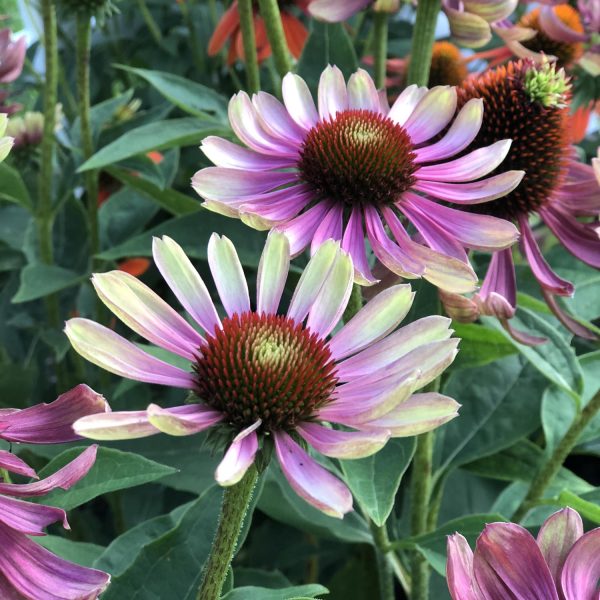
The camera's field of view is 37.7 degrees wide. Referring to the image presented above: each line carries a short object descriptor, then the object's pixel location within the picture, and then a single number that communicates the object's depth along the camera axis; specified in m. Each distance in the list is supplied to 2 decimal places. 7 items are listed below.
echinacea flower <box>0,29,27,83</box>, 0.85
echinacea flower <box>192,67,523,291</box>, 0.54
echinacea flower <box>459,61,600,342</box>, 0.64
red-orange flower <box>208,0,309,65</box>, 1.05
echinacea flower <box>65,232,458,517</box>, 0.36
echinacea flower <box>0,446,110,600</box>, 0.36
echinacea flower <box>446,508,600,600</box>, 0.41
